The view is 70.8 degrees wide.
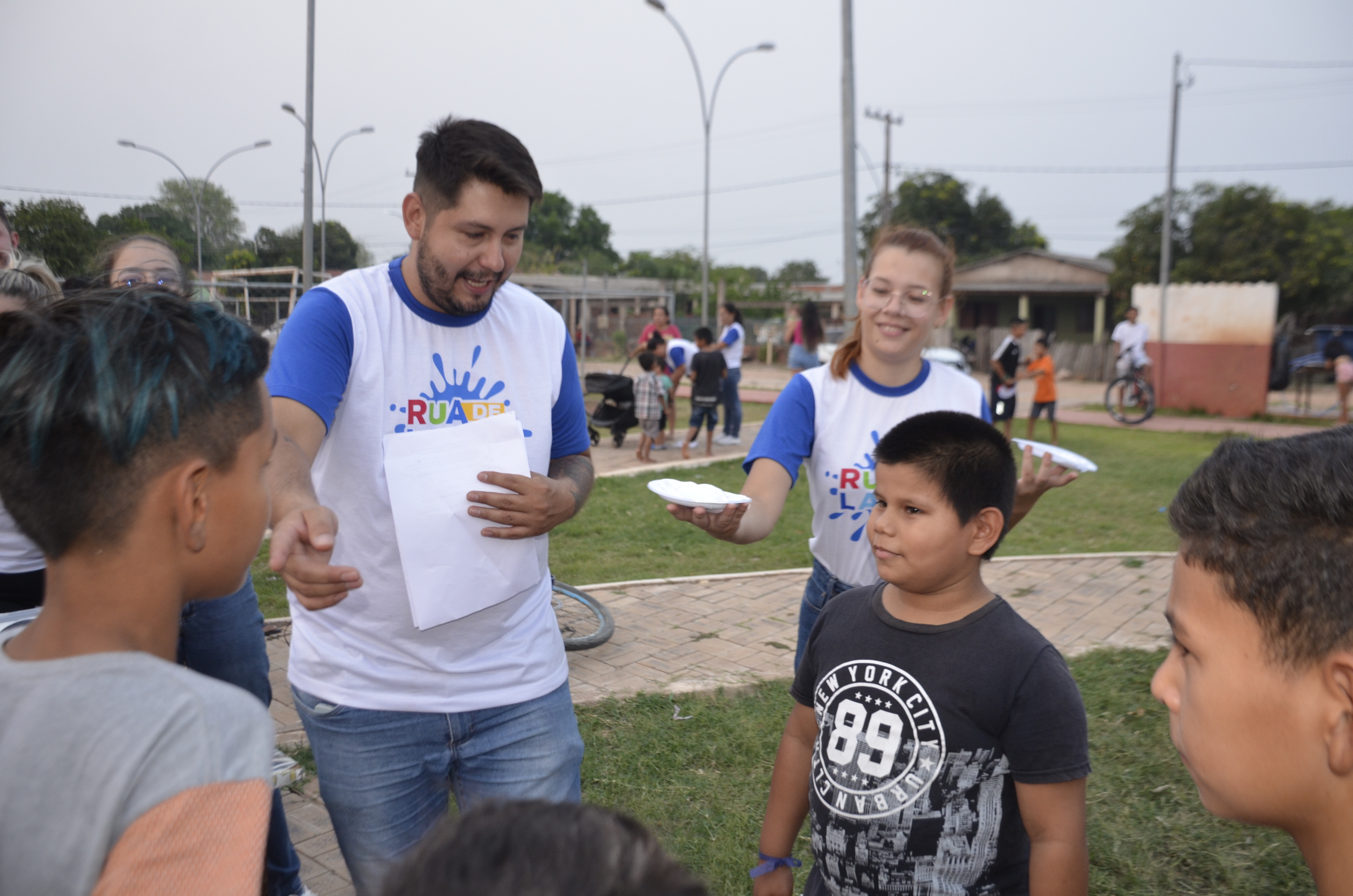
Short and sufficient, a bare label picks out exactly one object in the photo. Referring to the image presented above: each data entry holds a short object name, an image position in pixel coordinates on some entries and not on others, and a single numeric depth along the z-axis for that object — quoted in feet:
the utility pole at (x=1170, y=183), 75.05
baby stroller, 44.39
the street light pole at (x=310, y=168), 51.21
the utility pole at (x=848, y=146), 44.09
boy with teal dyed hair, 3.55
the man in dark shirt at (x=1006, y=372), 44.78
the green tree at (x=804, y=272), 258.16
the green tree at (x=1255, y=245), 99.66
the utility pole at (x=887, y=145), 132.98
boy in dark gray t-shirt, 6.31
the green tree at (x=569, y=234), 263.29
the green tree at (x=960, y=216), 156.66
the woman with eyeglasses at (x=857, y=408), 9.50
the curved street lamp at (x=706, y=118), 80.18
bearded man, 7.22
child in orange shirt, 45.16
